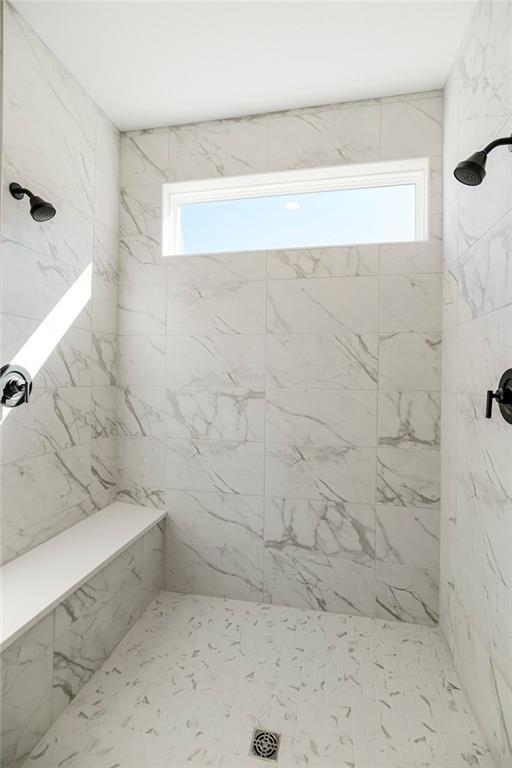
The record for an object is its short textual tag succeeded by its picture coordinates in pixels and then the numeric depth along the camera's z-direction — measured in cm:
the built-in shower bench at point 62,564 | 122
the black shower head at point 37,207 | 142
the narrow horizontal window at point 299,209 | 197
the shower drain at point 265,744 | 121
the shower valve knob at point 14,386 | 142
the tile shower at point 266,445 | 126
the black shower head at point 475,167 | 105
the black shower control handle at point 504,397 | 107
